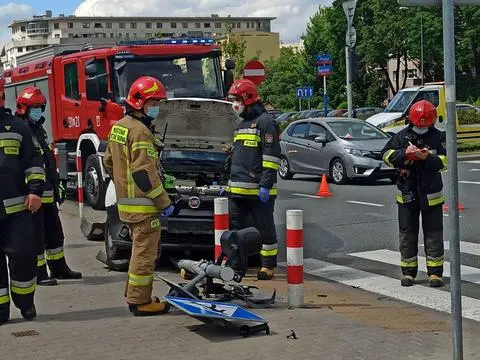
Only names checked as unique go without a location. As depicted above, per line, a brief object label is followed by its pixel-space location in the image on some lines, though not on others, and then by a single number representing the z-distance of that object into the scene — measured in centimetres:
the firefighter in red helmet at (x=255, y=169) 845
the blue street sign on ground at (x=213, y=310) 621
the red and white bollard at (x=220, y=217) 808
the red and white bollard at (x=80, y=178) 1362
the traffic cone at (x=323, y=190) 1641
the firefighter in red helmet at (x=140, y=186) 666
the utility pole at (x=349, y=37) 2411
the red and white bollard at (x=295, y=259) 706
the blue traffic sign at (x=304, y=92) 3612
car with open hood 909
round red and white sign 1953
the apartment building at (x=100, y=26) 17675
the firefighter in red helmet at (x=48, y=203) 845
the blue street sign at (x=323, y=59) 2706
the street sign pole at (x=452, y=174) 464
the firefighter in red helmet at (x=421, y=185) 816
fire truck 1380
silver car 1809
